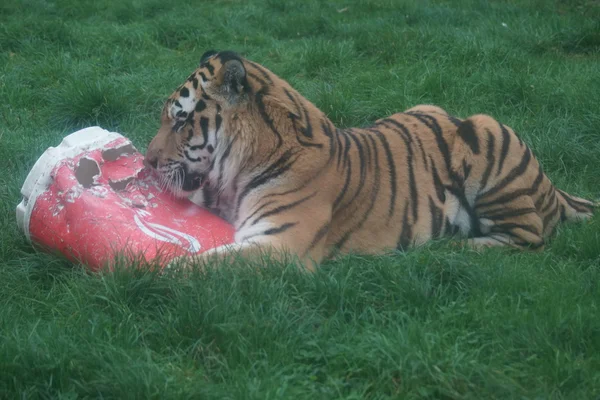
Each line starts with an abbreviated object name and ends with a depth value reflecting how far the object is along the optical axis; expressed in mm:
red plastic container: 8094
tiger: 8805
